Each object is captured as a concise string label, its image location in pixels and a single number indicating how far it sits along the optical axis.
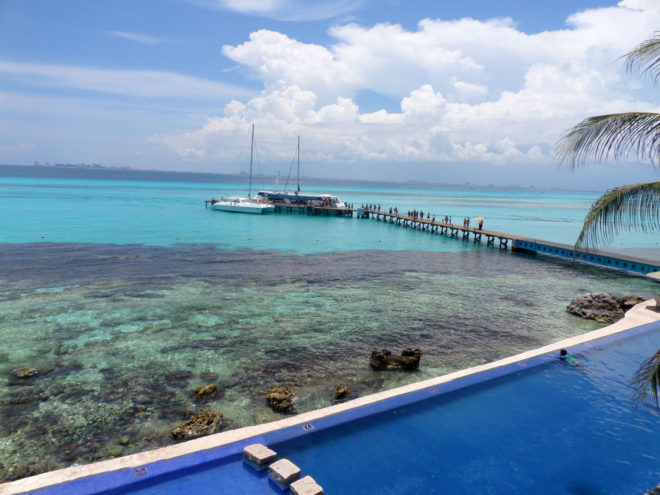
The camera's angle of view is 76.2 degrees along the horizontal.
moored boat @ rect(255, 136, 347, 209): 75.62
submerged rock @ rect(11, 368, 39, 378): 11.36
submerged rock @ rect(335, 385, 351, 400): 10.64
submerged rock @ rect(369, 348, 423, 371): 12.42
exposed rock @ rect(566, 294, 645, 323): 18.33
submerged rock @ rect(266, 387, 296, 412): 9.98
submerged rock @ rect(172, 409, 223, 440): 8.73
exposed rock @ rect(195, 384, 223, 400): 10.55
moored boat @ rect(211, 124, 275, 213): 69.38
